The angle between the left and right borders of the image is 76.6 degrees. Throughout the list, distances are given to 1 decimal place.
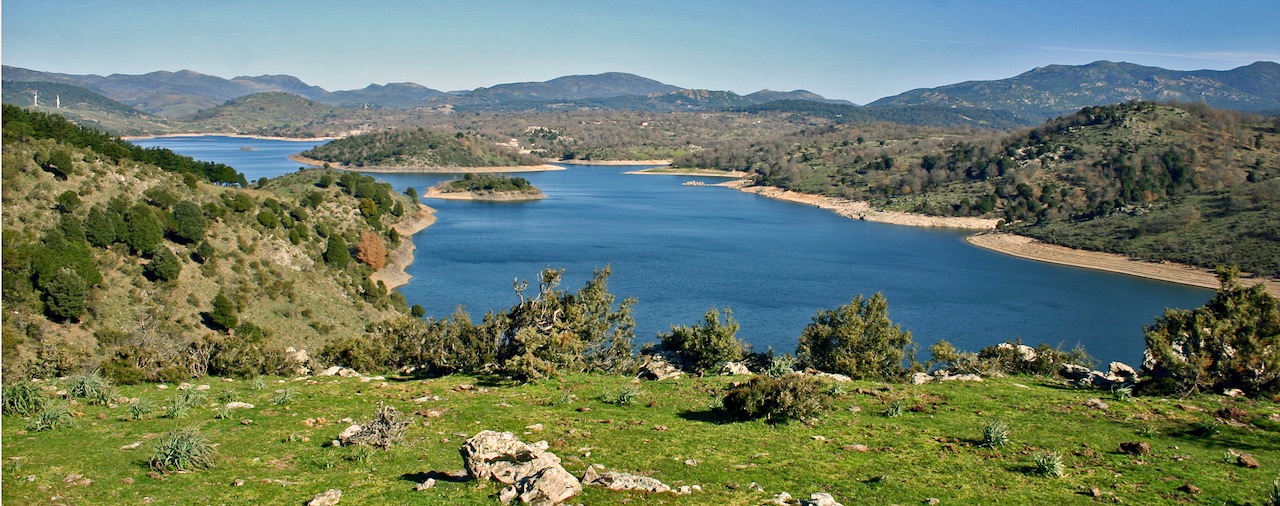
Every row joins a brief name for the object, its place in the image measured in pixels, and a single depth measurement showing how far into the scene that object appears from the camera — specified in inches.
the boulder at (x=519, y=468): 425.7
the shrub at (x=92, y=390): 662.5
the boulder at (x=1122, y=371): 895.4
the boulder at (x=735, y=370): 910.1
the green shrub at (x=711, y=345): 1040.2
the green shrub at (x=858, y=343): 1018.1
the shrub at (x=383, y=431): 547.8
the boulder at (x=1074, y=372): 899.7
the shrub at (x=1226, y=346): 757.3
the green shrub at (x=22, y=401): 596.4
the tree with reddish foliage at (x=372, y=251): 2684.5
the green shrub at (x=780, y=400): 633.0
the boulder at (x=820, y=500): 422.9
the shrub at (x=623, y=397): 717.9
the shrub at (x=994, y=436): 575.8
